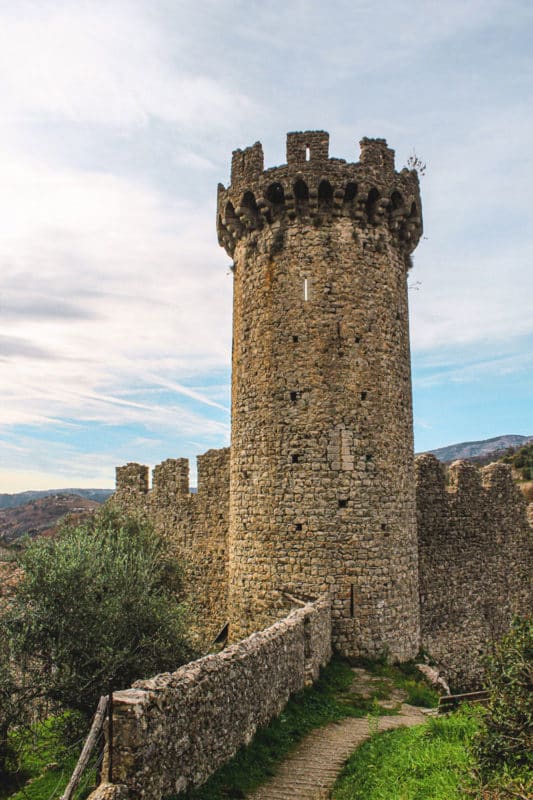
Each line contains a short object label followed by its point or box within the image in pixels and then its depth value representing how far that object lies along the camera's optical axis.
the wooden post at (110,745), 6.14
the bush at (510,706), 6.16
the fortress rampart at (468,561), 17.23
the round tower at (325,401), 13.56
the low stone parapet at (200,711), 6.23
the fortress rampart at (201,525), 17.92
